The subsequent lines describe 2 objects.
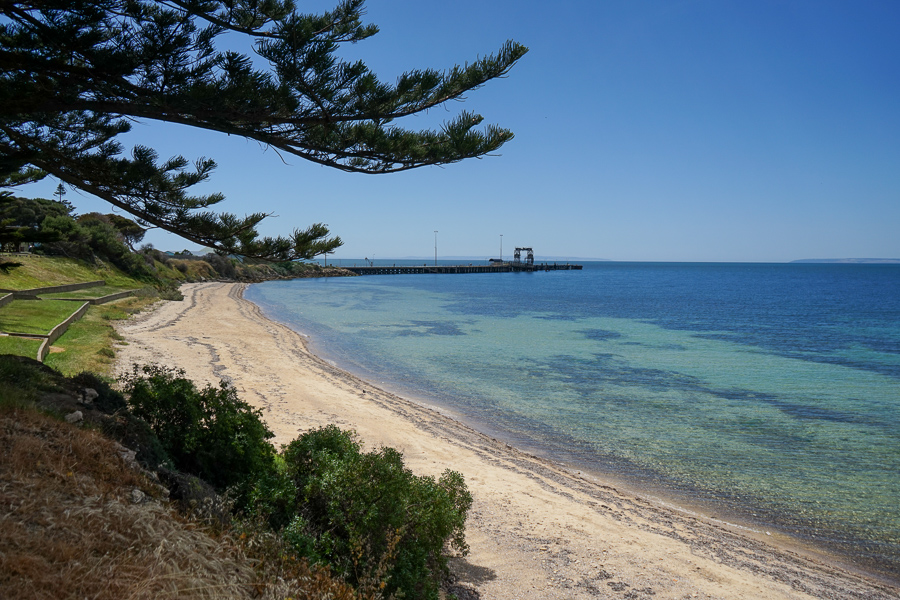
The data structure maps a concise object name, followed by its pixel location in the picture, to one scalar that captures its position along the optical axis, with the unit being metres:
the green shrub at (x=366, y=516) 4.50
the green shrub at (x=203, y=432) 5.43
